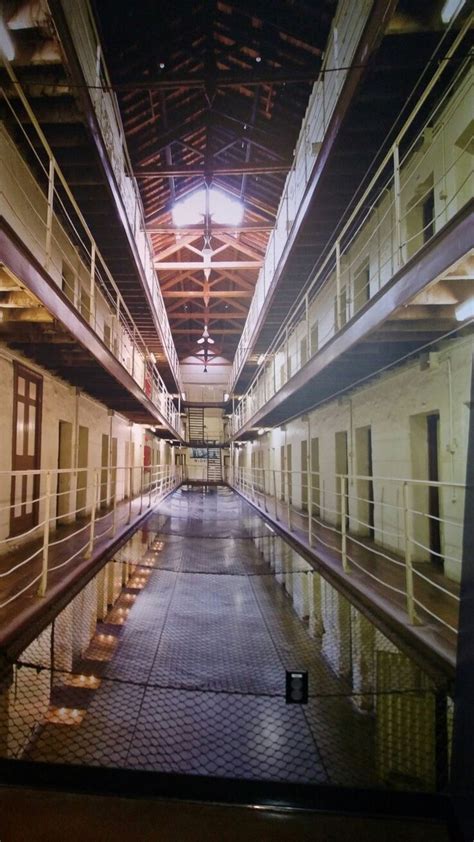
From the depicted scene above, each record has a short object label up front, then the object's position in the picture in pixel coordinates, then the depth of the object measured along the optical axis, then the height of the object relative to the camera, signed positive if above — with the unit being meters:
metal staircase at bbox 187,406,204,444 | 23.92 +1.31
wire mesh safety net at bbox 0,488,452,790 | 2.93 -2.37
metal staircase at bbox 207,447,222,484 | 24.24 -1.23
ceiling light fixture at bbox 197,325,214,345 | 16.67 +4.72
